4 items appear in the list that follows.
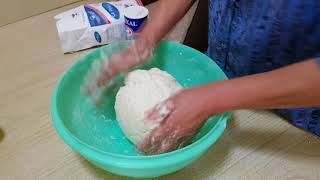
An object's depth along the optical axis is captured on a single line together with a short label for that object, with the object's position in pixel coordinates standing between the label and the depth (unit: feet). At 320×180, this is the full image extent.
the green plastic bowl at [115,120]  1.96
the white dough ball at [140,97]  2.35
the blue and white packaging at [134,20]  3.28
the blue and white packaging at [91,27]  3.36
